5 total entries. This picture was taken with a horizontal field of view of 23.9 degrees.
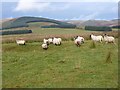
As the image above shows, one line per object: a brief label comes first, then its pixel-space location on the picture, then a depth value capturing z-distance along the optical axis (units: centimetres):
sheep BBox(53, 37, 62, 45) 3339
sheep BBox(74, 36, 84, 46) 3174
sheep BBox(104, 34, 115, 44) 3320
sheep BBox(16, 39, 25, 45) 3584
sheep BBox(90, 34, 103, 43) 3525
